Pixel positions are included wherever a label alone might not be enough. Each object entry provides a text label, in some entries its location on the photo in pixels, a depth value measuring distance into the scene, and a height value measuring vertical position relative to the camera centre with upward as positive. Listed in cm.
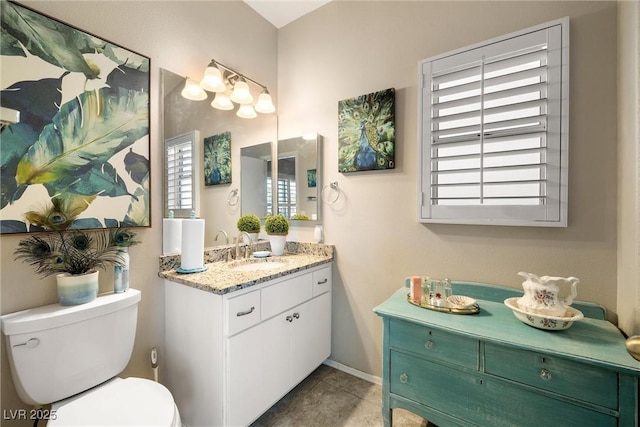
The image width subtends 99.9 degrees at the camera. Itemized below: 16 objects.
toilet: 102 -67
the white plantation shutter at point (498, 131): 135 +44
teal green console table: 100 -67
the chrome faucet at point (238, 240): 200 -23
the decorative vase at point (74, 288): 118 -35
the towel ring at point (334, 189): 212 +16
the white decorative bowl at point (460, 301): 143 -49
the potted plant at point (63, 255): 116 -20
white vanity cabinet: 135 -77
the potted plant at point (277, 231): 215 -17
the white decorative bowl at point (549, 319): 116 -48
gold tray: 136 -51
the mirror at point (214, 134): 166 +55
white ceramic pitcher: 119 -39
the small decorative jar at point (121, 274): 136 -33
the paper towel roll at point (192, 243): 154 -19
